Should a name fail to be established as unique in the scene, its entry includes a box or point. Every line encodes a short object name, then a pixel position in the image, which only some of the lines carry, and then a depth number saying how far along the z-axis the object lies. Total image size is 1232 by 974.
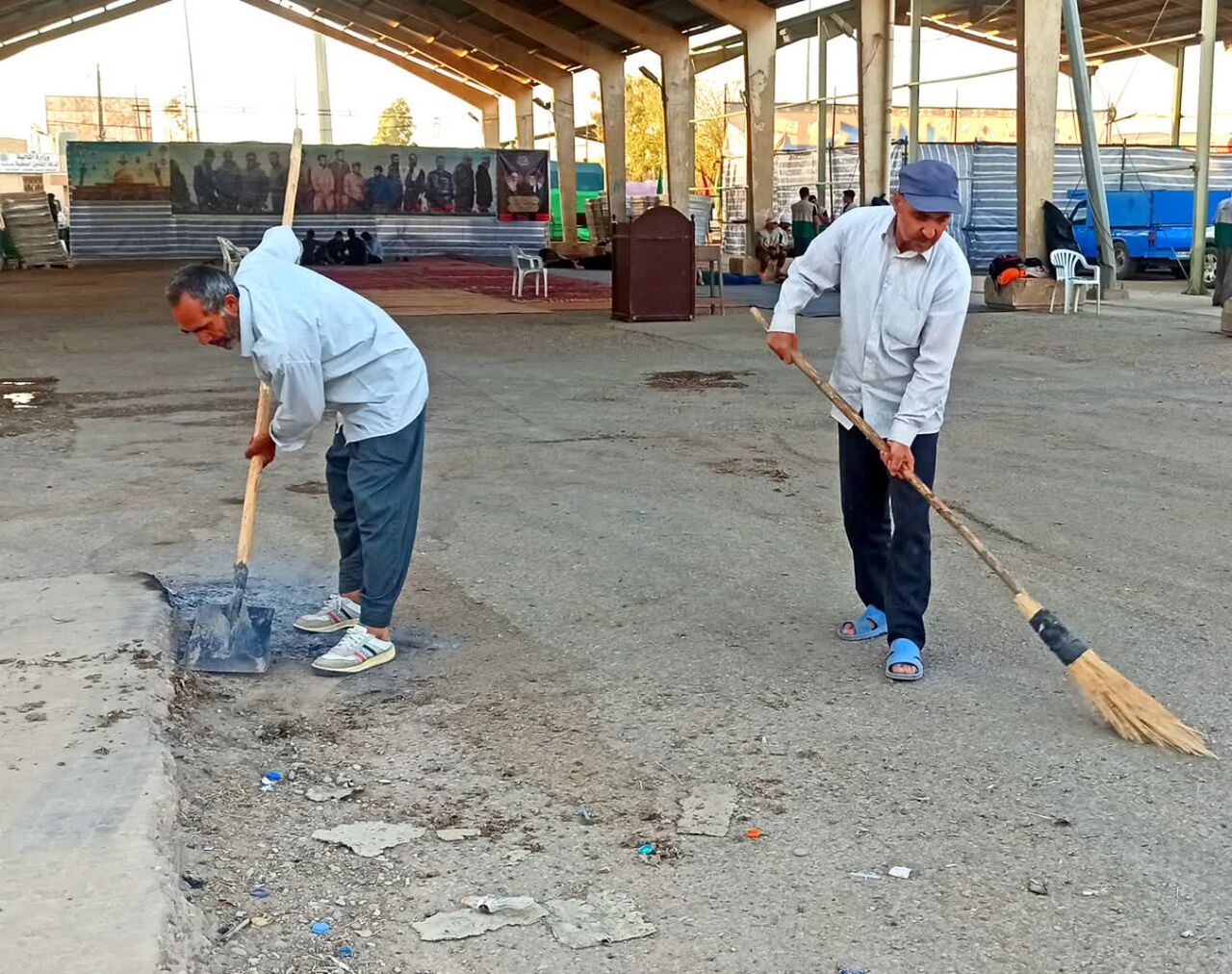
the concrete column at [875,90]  23.81
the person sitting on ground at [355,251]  36.19
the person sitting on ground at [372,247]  36.94
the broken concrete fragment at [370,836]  3.36
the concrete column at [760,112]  28.42
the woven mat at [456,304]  19.38
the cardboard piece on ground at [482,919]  2.97
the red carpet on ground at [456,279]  23.64
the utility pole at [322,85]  56.16
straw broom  3.90
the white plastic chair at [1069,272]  18.30
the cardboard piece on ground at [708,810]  3.46
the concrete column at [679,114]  31.98
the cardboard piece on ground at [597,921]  2.95
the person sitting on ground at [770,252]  27.10
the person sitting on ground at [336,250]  36.19
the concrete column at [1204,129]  19.50
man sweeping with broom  4.26
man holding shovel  4.02
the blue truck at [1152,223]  25.94
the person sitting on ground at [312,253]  35.19
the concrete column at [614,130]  36.38
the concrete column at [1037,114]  19.06
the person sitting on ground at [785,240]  27.17
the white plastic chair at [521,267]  22.36
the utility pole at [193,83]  52.88
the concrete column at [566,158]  40.06
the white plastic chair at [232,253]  19.06
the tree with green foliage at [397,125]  80.94
